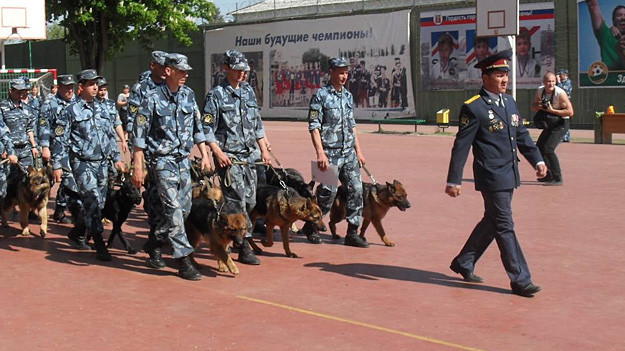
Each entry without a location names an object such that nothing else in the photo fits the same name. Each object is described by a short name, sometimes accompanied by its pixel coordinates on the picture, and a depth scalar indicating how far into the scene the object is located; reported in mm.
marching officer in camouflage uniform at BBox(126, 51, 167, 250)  8773
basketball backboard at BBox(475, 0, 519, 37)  20589
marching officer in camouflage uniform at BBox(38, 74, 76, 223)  11047
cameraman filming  15633
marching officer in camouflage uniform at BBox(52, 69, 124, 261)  9938
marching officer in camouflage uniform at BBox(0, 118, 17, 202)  11383
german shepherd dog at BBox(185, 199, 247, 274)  8461
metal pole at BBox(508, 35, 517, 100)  19862
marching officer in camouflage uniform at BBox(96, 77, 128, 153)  12195
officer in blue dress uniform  7867
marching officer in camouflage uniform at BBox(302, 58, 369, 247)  10164
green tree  37062
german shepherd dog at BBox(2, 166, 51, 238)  11055
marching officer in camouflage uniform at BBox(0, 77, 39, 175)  12828
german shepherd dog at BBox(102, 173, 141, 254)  10109
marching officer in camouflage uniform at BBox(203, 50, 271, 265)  9367
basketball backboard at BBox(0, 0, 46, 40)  25219
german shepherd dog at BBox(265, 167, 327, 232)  10703
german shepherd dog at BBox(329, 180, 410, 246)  9906
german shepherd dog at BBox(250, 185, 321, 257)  9352
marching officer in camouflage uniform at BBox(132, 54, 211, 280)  8625
